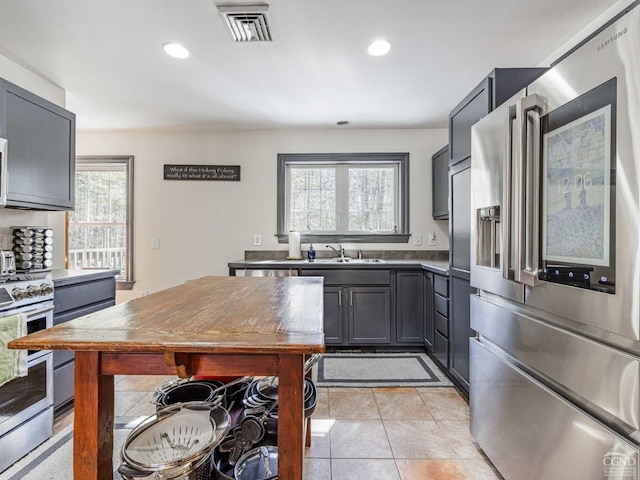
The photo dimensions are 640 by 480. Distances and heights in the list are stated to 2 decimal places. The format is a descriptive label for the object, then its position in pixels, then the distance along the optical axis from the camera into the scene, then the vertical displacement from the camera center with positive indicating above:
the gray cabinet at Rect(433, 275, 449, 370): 2.58 -0.64
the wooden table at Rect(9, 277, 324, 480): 0.80 -0.30
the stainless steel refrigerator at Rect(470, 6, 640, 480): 0.85 -0.08
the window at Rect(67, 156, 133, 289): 3.83 +0.29
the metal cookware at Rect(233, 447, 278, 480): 1.13 -0.79
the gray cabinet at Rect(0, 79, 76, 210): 2.04 +0.65
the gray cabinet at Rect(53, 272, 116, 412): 2.02 -0.42
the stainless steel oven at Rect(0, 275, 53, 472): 1.63 -0.78
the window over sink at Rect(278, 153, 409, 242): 3.85 +0.55
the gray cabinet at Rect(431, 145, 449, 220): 3.30 +0.64
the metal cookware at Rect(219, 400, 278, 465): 1.14 -0.69
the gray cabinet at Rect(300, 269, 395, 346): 3.18 -0.61
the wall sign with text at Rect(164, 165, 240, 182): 3.78 +0.83
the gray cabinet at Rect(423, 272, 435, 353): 2.98 -0.65
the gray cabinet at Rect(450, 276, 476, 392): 2.16 -0.61
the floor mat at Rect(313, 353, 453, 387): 2.55 -1.10
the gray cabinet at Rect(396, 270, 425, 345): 3.17 -0.64
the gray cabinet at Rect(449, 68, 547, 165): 1.72 +0.83
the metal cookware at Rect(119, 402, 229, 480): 0.84 -0.58
